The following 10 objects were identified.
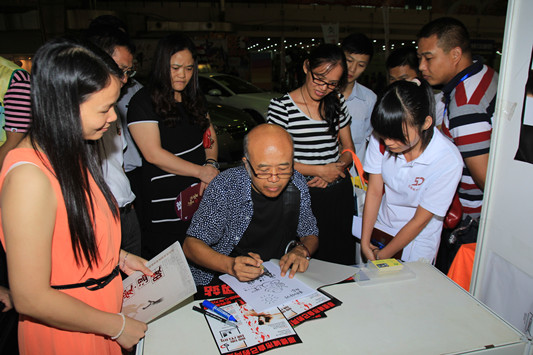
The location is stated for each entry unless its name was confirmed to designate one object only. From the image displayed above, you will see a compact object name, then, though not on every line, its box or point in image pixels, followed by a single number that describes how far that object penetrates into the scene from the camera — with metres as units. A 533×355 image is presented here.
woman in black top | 2.15
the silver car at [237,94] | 7.38
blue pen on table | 1.29
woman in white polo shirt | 1.71
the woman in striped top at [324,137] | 2.34
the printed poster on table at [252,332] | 1.17
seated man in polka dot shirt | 1.62
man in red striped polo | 1.89
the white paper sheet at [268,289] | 1.38
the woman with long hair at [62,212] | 0.92
